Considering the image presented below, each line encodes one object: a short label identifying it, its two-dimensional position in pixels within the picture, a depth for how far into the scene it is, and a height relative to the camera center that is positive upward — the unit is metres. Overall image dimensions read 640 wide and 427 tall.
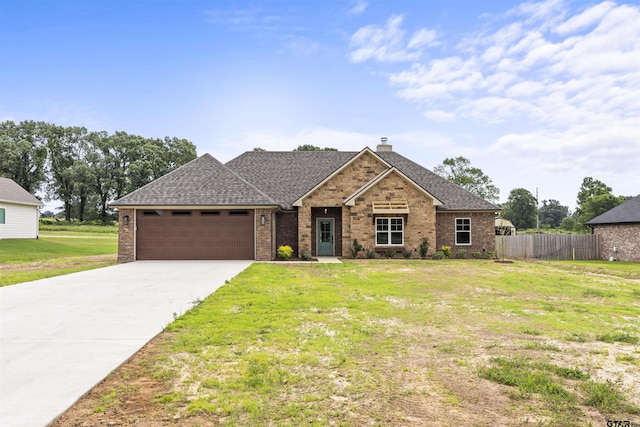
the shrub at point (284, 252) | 20.03 -1.22
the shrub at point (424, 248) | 20.97 -1.06
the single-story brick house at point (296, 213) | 19.36 +0.87
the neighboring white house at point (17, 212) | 27.88 +1.32
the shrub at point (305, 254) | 19.99 -1.36
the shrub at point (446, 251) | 21.31 -1.25
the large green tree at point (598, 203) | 50.53 +3.37
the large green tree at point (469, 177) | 50.44 +6.94
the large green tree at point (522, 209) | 80.50 +4.14
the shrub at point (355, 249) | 20.77 -1.10
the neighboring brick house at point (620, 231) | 22.72 -0.17
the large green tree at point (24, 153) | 52.95 +10.86
